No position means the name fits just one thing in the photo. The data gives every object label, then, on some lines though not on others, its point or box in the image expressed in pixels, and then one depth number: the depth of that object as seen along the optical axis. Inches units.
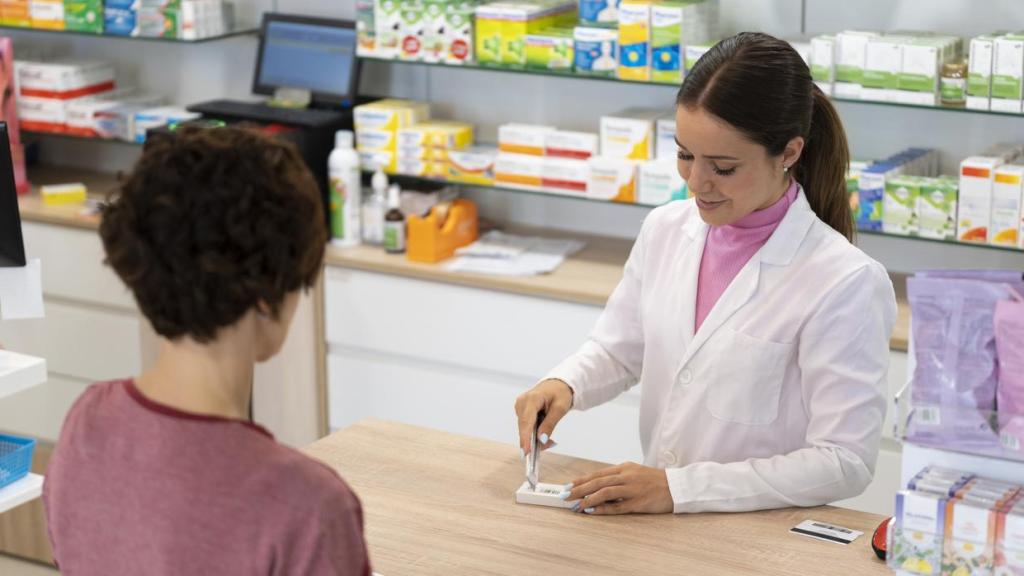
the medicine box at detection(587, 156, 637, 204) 145.0
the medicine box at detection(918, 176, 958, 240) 131.1
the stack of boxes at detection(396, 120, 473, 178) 154.9
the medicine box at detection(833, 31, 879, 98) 131.4
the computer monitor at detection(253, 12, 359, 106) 161.8
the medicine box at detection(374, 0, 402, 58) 151.4
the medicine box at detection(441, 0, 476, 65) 148.5
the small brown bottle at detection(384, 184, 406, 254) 154.7
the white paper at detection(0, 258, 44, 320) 97.0
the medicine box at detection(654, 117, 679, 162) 143.8
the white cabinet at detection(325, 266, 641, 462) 145.9
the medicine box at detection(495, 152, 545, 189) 150.4
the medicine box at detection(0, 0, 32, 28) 173.5
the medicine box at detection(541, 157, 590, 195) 148.4
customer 49.1
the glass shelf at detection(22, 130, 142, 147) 188.1
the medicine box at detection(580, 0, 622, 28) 144.4
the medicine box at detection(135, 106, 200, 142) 169.3
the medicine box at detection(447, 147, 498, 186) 153.6
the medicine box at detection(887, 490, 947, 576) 60.2
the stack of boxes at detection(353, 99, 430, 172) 155.9
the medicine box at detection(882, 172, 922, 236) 132.4
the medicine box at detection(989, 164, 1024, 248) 127.1
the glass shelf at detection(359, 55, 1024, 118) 133.5
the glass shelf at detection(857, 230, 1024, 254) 130.4
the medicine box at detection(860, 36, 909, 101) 130.1
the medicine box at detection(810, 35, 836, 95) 132.5
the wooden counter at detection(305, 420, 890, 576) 76.9
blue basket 98.3
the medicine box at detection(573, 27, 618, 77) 142.8
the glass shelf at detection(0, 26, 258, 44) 166.1
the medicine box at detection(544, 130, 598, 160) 148.9
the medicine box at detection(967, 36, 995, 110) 125.9
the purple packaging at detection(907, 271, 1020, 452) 59.8
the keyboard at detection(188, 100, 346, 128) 155.9
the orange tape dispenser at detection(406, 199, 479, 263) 152.1
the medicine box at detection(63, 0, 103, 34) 168.2
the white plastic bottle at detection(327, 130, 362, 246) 154.8
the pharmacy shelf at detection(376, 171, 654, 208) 149.6
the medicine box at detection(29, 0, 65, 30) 171.5
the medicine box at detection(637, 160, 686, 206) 142.2
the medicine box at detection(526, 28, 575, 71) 144.9
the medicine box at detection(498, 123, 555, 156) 151.1
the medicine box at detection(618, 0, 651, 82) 139.7
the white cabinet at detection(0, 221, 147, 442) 167.6
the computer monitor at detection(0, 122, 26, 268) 94.7
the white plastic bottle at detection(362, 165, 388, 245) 156.3
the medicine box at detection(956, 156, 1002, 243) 128.3
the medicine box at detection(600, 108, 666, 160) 145.1
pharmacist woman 83.4
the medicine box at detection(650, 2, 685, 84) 137.9
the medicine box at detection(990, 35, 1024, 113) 124.6
